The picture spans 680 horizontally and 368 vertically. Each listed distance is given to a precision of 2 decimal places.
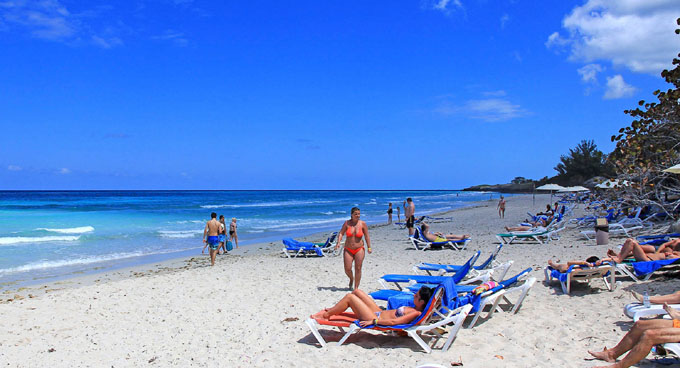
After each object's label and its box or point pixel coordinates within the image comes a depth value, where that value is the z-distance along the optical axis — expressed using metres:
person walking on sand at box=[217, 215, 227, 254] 14.41
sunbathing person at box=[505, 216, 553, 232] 15.23
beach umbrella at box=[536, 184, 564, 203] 26.62
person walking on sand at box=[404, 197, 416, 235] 16.47
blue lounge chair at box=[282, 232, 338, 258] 12.81
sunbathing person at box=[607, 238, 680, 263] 7.07
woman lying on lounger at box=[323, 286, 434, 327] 4.88
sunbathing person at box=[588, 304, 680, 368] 3.52
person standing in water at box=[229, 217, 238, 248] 16.34
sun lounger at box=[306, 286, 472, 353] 4.70
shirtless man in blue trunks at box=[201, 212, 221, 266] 11.45
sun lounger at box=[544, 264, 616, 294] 6.45
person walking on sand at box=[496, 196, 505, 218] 26.38
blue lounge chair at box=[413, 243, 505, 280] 8.01
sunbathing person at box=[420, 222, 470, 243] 13.01
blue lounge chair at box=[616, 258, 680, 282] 6.77
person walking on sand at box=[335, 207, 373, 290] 7.33
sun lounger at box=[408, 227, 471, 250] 12.92
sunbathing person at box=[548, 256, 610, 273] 6.76
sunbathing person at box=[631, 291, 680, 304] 4.65
